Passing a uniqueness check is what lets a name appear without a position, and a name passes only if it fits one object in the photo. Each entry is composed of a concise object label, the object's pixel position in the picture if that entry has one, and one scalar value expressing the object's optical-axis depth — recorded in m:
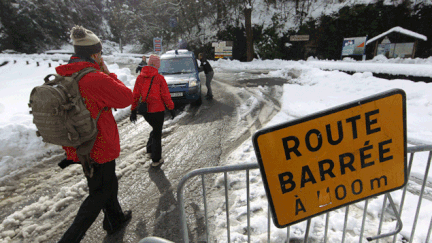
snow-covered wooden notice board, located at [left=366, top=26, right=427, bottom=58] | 15.77
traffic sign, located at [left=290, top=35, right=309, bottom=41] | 23.64
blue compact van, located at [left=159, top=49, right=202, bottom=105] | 7.59
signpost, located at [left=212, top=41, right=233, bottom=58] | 26.25
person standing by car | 9.10
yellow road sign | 1.35
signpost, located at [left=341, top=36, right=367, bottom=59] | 18.05
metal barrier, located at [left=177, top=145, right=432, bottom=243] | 1.50
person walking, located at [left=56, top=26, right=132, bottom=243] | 2.16
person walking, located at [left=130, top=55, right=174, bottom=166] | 3.94
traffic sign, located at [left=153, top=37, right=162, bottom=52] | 22.80
